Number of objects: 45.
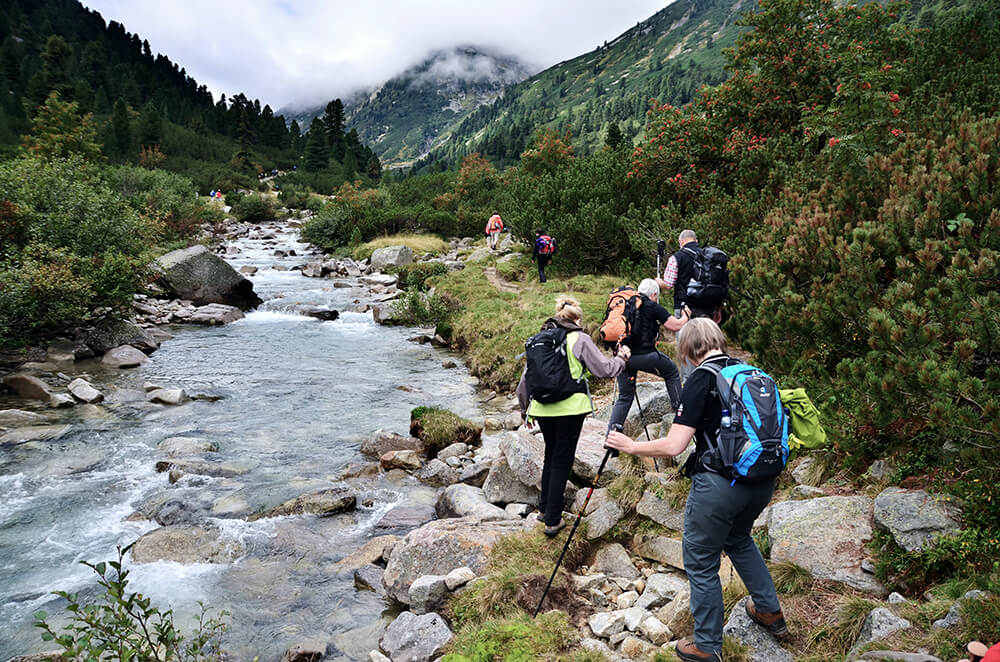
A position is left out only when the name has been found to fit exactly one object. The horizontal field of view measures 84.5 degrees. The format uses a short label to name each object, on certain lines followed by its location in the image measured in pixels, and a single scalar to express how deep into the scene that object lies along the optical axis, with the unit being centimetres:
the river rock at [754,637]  377
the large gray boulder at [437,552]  593
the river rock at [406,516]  762
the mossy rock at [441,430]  1007
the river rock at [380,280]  2656
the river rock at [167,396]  1247
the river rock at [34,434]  991
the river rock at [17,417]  1059
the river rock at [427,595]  550
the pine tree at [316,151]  8281
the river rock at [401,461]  940
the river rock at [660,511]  573
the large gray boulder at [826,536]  430
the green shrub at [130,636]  315
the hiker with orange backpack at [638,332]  662
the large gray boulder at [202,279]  2183
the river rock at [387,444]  998
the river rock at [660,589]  478
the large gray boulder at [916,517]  404
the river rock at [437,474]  888
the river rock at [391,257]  2853
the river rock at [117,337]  1552
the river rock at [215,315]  1997
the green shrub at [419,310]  1947
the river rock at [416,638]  483
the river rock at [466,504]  705
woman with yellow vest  550
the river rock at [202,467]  914
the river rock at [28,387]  1196
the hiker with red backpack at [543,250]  1928
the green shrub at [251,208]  4844
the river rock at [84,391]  1207
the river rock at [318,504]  795
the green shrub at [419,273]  2441
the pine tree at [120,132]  5997
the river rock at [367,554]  669
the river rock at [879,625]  348
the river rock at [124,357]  1469
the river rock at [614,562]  543
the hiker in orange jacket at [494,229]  2683
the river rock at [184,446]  988
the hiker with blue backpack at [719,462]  336
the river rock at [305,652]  509
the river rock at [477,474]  837
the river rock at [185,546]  686
